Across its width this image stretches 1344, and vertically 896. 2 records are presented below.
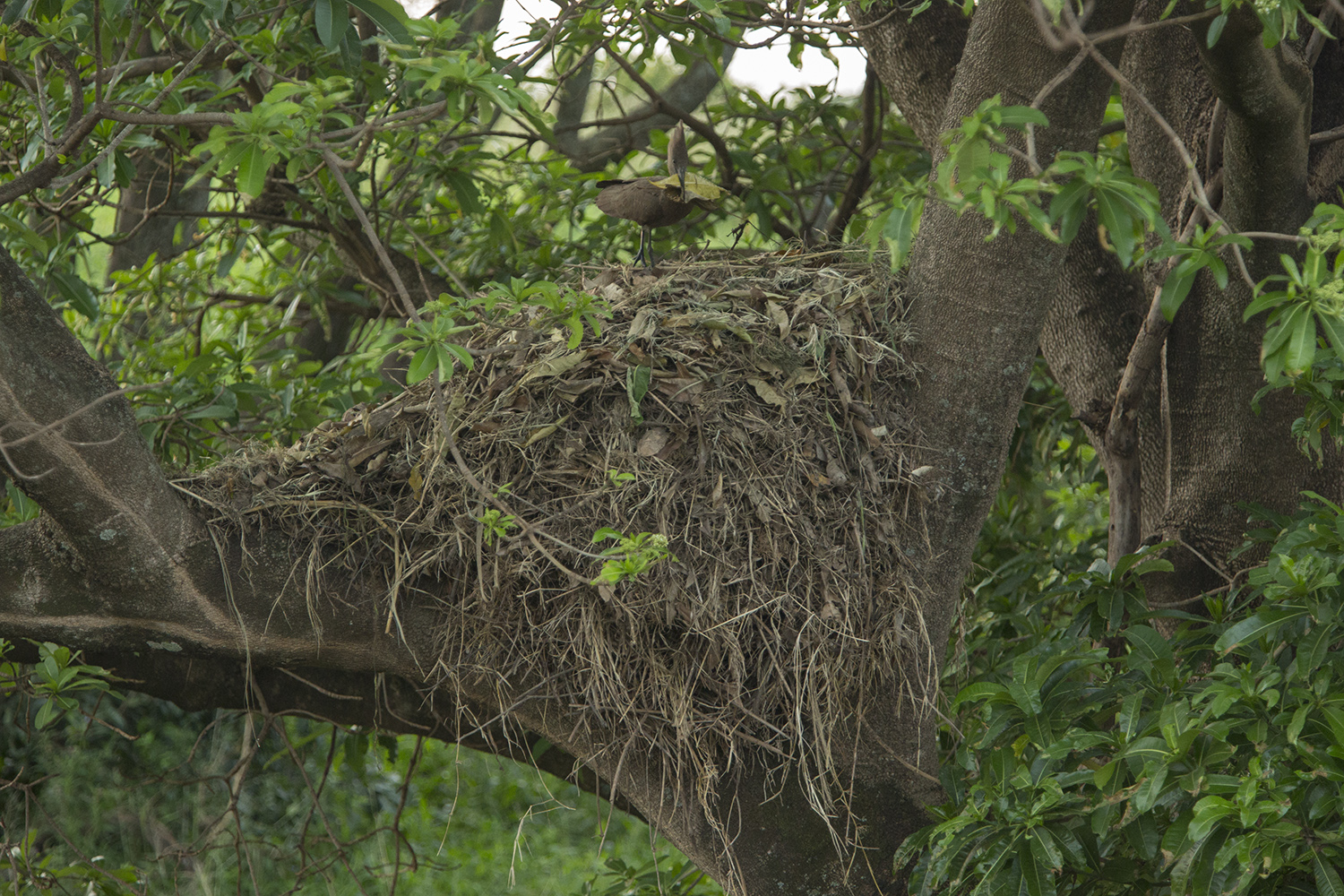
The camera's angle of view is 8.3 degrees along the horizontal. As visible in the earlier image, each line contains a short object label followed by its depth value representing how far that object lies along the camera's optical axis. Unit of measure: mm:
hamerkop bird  25181
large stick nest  24415
